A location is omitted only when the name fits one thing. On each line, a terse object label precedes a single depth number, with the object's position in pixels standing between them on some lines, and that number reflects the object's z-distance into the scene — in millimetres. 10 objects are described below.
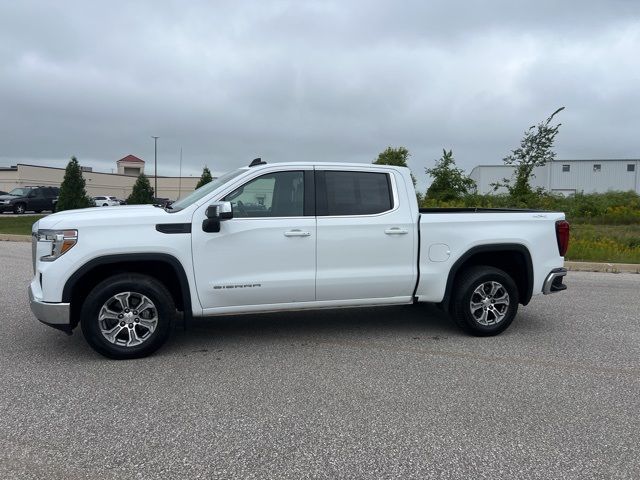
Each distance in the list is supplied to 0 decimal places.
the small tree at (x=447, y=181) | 28797
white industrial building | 63688
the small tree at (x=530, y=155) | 22359
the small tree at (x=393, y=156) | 44412
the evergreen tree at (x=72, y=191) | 26359
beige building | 52031
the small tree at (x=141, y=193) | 38250
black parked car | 32594
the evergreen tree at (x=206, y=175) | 46906
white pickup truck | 4840
